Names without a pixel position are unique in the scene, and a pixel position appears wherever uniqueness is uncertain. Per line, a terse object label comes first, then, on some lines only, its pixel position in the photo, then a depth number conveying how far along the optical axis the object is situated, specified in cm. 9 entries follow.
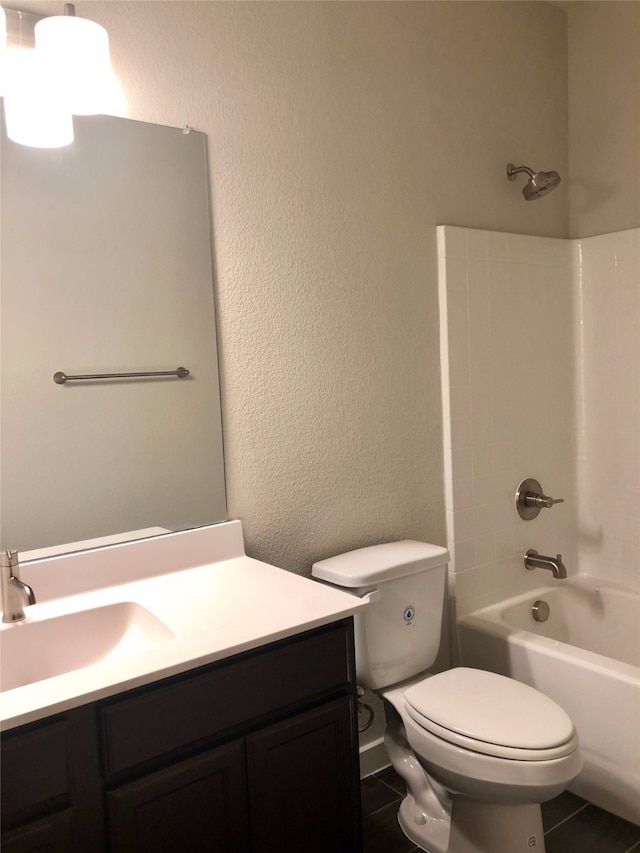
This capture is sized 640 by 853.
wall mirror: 152
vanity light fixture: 146
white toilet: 156
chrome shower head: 242
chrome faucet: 140
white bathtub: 192
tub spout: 244
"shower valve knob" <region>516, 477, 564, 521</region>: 256
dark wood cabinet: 110
